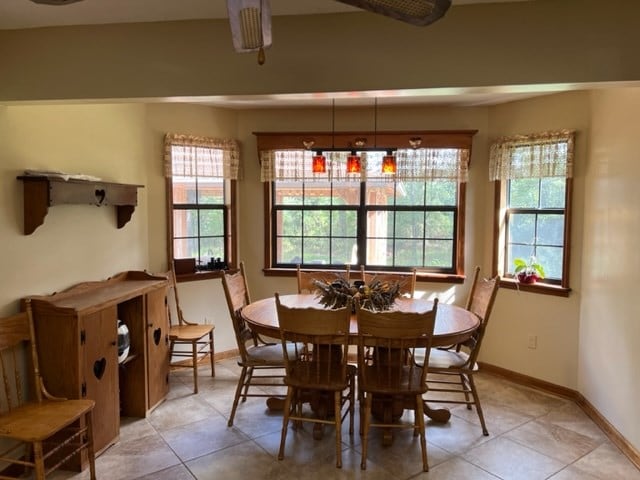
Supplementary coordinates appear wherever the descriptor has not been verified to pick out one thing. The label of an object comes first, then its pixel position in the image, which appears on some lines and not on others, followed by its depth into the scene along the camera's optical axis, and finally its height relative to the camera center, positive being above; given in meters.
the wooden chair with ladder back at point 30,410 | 2.17 -1.02
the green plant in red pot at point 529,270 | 3.69 -0.47
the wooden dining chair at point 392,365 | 2.39 -0.93
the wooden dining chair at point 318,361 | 2.45 -0.92
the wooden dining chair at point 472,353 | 2.87 -0.98
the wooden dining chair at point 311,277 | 3.72 -0.55
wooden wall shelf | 2.49 +0.10
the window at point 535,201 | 3.49 +0.11
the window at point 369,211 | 4.12 +0.02
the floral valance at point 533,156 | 3.44 +0.49
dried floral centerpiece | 2.88 -0.54
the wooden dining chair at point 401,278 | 3.69 -0.56
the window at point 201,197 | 3.92 +0.14
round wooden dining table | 2.61 -0.69
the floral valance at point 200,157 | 3.85 +0.50
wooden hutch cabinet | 2.42 -0.82
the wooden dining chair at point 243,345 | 3.00 -0.96
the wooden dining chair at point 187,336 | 3.51 -1.00
